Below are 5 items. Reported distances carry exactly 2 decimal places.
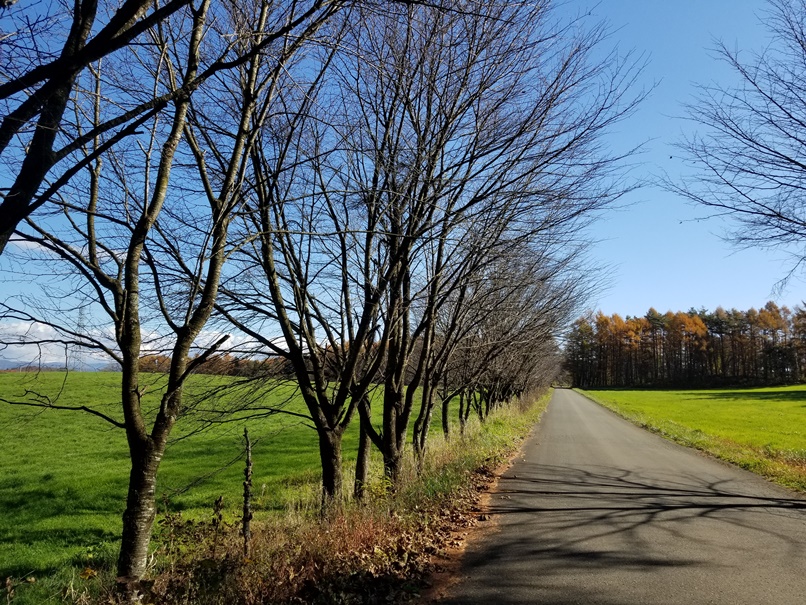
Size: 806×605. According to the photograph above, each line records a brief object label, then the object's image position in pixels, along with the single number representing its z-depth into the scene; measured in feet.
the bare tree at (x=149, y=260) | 11.53
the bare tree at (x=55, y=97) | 6.77
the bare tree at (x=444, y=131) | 20.36
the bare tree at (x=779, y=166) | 24.22
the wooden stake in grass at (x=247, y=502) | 14.78
